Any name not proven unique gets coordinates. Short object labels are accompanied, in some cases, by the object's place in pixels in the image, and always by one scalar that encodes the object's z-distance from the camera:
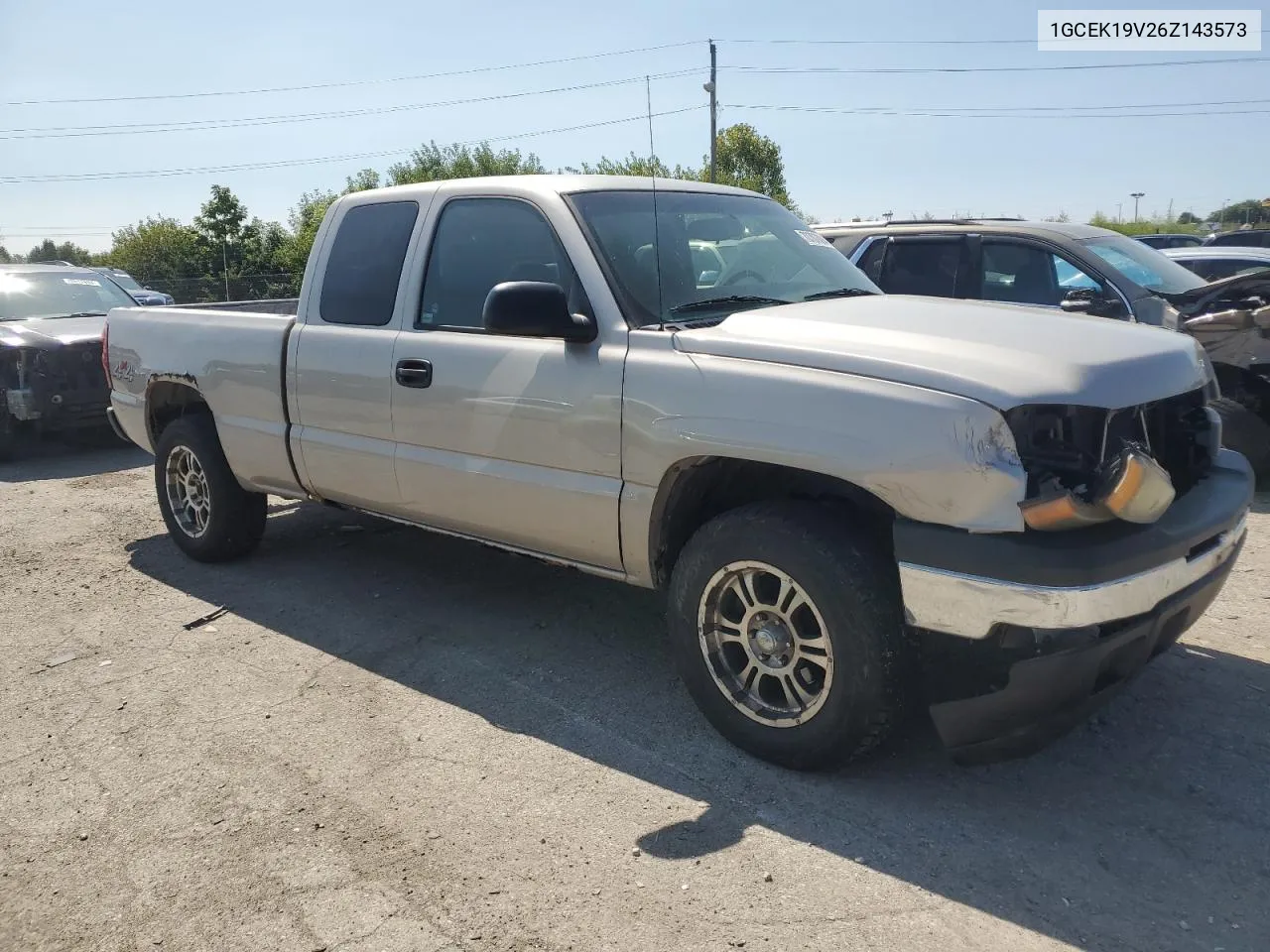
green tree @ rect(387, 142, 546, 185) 62.50
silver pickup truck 2.92
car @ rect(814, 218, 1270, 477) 6.69
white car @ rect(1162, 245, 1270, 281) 10.05
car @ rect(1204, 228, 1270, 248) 20.23
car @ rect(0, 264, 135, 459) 9.53
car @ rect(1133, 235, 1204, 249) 22.83
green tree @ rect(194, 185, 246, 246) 44.12
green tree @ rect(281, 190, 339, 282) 46.78
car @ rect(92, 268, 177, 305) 11.80
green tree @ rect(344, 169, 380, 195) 56.34
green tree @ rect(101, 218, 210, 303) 36.88
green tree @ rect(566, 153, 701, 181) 45.03
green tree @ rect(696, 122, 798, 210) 57.06
